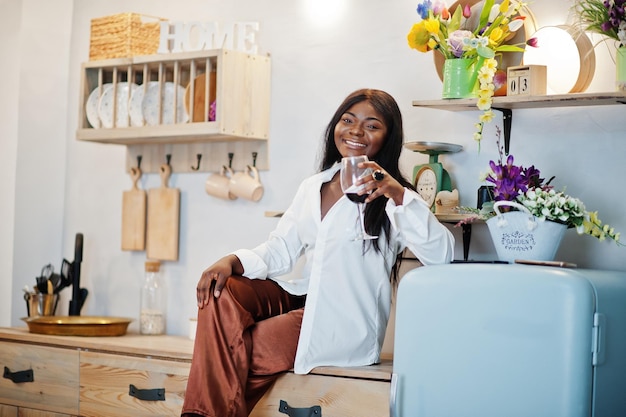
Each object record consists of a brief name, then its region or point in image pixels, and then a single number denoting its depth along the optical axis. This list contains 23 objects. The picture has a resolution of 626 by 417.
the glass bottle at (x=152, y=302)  3.79
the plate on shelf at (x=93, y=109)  3.78
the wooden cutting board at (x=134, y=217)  3.93
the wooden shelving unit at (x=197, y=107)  3.45
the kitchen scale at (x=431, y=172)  3.03
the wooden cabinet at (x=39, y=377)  3.41
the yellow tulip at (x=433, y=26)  2.88
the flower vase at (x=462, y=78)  2.86
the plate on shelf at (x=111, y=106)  3.74
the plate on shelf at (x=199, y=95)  3.55
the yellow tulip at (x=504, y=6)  2.79
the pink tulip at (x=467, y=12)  2.90
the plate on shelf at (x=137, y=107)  3.66
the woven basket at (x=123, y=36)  3.72
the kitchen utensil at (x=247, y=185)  3.60
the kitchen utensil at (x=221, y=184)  3.69
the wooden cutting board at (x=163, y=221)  3.84
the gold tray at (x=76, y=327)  3.58
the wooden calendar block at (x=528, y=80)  2.77
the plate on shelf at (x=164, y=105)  3.62
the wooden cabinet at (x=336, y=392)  2.70
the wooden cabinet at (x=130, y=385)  3.13
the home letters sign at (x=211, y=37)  3.60
